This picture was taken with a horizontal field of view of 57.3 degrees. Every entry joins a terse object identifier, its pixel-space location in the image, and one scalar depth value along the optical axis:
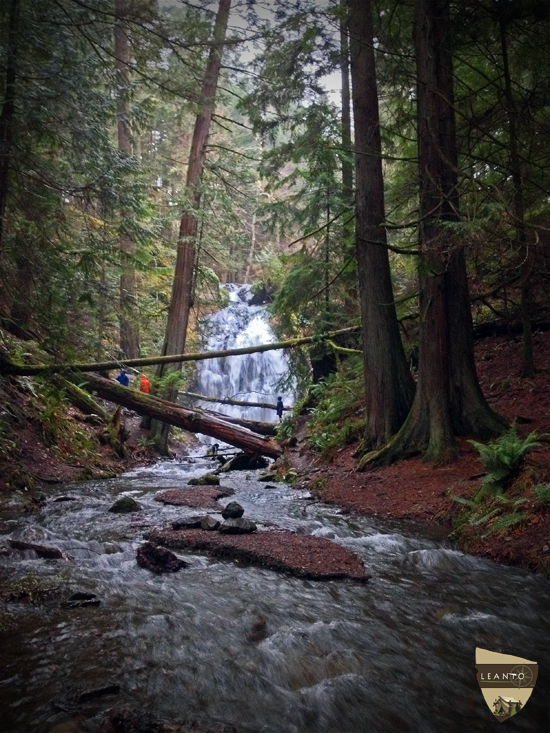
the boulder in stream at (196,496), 7.24
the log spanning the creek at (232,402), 15.89
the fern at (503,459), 5.61
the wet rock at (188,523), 5.70
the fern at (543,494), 4.77
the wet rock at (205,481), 9.36
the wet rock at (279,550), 4.47
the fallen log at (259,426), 15.12
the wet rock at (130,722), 2.23
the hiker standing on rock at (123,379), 15.00
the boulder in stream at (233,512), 6.21
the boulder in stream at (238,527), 5.51
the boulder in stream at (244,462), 12.68
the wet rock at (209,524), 5.61
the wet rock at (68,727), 2.23
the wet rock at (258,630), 3.33
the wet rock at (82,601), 3.55
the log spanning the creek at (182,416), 12.20
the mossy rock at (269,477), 10.08
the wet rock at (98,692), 2.48
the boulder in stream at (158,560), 4.41
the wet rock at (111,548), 4.89
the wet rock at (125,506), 6.67
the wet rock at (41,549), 4.61
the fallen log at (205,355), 10.34
